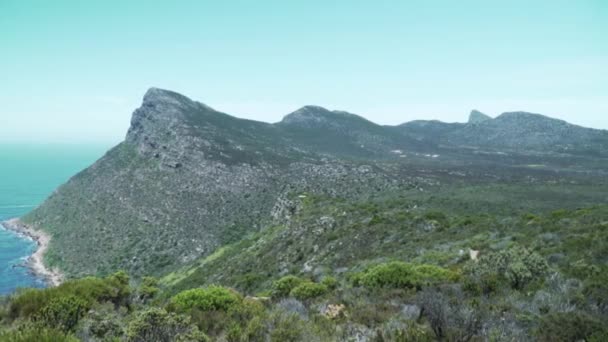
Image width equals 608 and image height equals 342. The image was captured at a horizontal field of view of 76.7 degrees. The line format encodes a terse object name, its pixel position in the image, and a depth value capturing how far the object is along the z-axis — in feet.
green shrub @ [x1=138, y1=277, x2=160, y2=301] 63.82
